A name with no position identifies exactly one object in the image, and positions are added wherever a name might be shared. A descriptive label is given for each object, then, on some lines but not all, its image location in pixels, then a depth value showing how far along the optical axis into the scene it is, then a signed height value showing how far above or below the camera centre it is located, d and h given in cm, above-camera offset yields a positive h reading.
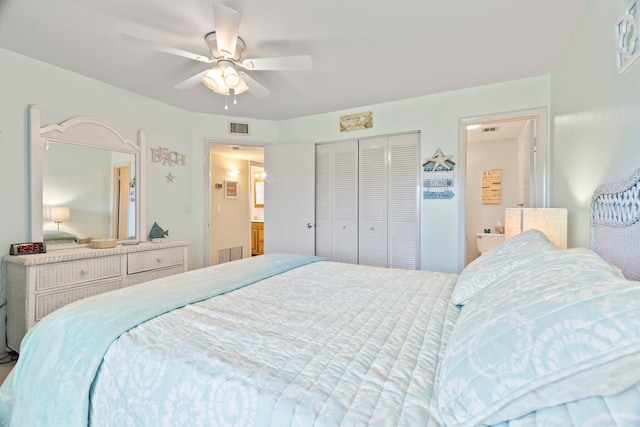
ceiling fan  166 +101
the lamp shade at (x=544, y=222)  189 -6
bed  56 -43
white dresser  208 -52
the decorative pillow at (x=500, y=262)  123 -22
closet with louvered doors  336 +14
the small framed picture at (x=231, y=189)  554 +45
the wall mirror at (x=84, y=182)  239 +28
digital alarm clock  220 -28
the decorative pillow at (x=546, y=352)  53 -28
